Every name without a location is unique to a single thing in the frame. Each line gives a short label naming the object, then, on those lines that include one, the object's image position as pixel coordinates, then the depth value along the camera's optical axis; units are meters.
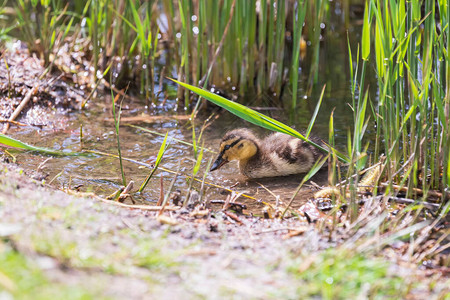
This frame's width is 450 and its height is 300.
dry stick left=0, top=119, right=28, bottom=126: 10.59
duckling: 9.66
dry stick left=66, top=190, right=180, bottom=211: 6.72
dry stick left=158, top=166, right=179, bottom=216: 6.43
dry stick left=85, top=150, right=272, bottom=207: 8.24
